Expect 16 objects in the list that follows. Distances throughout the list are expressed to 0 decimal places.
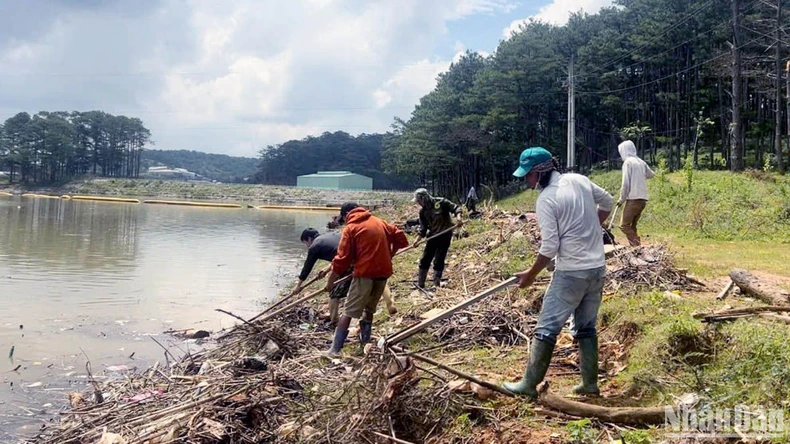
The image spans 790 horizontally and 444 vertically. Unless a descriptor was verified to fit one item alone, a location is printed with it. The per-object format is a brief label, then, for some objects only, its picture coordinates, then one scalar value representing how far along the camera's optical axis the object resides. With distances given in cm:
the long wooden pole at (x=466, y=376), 414
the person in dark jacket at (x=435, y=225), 967
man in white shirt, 402
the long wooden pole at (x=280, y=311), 729
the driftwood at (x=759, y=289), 579
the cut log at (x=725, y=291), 647
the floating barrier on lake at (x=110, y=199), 5729
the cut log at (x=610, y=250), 817
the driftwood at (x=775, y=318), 463
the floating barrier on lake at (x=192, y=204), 5419
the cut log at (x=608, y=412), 360
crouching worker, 739
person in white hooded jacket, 864
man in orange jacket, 624
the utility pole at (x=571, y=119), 2414
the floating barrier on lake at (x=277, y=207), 5444
